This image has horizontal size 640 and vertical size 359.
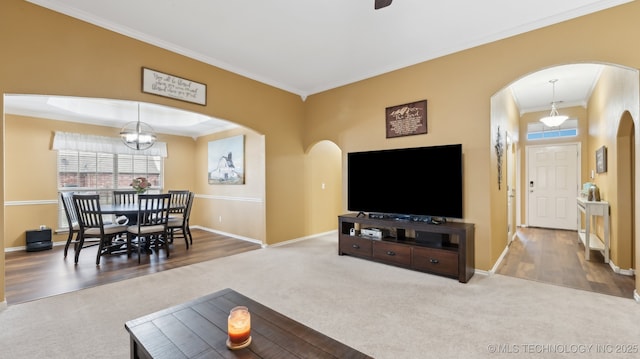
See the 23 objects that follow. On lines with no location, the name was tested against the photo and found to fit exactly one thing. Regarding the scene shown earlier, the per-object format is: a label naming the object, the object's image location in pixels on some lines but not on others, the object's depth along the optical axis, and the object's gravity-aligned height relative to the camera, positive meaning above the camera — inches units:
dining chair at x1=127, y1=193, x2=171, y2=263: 165.6 -23.8
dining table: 163.0 -16.7
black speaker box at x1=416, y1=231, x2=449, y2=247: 142.8 -30.2
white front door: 254.2 -3.8
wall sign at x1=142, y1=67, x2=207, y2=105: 135.4 +49.7
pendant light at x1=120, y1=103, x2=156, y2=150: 198.5 +32.4
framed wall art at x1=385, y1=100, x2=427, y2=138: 157.1 +36.7
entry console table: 152.3 -25.7
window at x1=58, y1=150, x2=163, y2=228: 215.3 +9.0
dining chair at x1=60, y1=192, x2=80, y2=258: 166.2 -19.1
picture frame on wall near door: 165.1 +13.5
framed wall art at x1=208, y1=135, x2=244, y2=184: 236.2 +19.2
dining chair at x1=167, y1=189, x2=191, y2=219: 198.0 -14.6
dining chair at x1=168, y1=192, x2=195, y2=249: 190.9 -28.0
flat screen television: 140.0 +0.1
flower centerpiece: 199.8 -2.2
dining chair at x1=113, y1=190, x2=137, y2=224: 215.0 -11.8
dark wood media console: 129.1 -33.2
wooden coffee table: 52.4 -32.2
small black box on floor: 187.2 -39.5
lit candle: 54.1 -28.6
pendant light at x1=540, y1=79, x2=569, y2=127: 210.8 +46.9
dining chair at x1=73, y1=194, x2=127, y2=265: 156.8 -21.9
